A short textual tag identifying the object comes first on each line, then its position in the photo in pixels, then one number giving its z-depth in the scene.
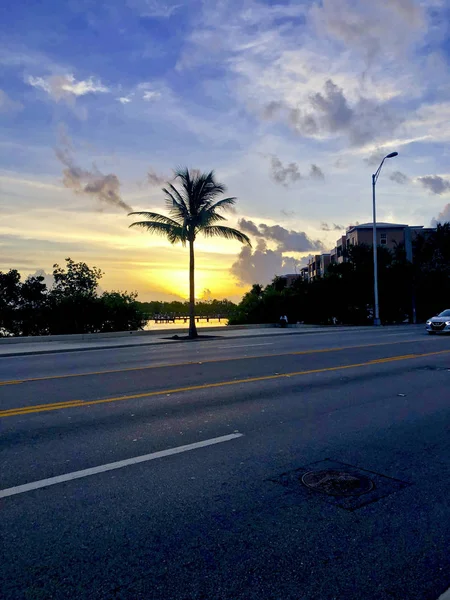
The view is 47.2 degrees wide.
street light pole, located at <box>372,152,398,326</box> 36.25
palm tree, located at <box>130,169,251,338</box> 27.67
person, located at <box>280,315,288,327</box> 39.09
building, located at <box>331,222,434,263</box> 96.31
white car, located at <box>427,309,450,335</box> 24.95
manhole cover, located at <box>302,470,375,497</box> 4.70
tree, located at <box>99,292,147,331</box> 33.28
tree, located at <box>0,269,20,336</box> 31.73
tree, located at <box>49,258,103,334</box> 32.34
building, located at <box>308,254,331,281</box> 122.31
